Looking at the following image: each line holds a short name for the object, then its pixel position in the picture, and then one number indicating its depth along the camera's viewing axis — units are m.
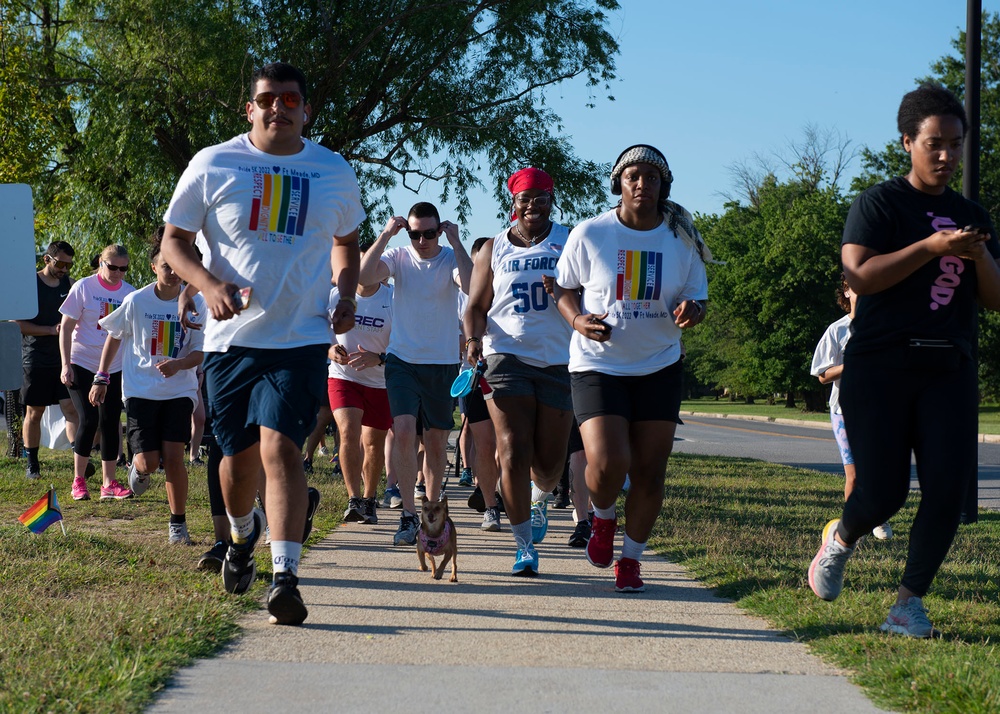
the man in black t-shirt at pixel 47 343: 11.95
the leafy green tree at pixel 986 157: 55.91
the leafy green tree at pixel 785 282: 62.66
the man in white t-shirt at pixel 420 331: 7.63
